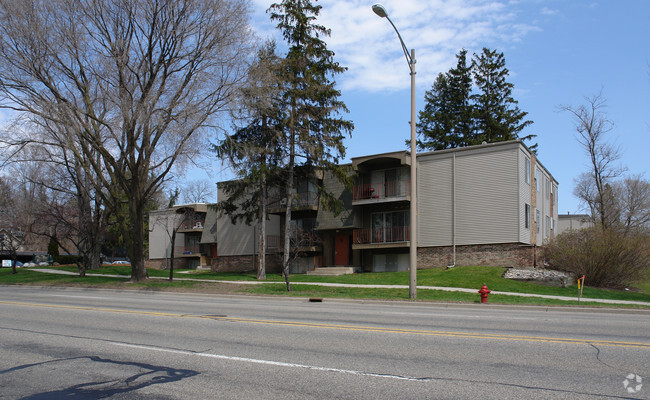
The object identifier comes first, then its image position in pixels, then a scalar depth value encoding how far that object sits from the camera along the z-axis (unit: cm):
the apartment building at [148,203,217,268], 4612
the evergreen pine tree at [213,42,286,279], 2650
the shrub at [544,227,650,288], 2500
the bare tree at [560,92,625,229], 3909
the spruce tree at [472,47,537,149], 5212
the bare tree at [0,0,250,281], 2369
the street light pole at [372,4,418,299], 1816
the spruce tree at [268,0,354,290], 3012
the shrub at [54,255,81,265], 5247
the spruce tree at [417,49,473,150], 5419
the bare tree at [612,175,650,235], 5415
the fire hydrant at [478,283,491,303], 1698
